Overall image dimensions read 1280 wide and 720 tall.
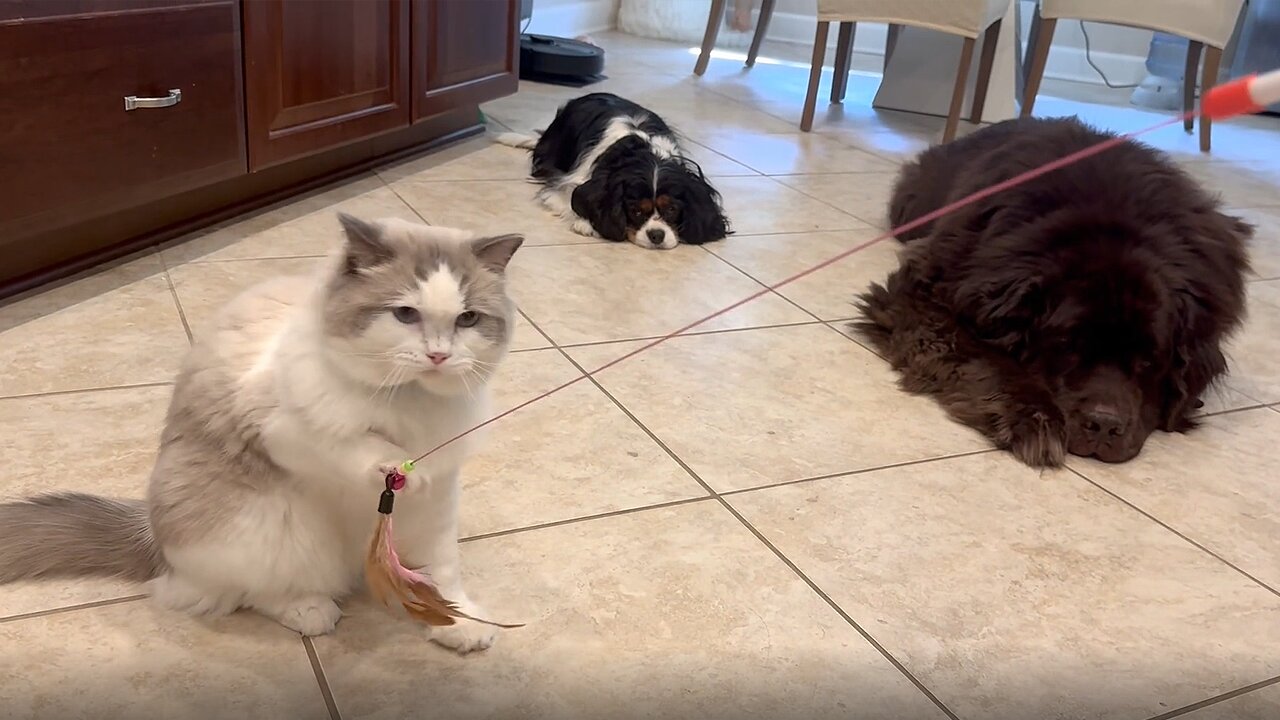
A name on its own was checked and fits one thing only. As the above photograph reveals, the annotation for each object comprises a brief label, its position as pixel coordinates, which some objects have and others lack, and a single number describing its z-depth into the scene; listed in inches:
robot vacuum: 181.6
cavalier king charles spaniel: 108.7
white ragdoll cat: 37.3
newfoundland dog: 69.1
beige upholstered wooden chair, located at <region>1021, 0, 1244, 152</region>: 155.6
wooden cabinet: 70.1
